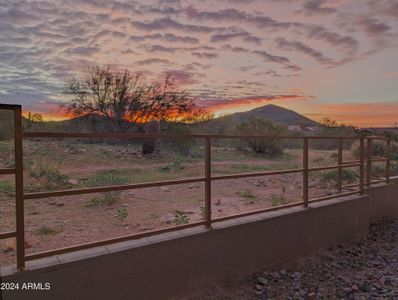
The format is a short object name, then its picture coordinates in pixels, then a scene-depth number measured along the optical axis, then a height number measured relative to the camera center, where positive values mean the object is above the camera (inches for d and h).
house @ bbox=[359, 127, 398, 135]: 990.5 +38.8
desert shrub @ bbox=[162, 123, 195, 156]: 559.8 -6.0
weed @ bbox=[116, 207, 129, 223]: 206.8 -50.4
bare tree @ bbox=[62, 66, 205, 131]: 586.2 +81.5
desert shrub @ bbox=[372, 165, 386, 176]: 431.7 -41.1
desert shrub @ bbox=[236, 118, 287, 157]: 636.7 +18.8
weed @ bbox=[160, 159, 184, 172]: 393.7 -34.9
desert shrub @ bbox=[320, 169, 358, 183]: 377.4 -42.0
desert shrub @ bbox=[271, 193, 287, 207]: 243.2 -47.5
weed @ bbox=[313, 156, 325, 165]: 501.8 -32.3
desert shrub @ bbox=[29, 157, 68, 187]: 287.1 -32.9
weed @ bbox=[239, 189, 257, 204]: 281.0 -52.4
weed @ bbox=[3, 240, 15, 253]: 155.3 -54.1
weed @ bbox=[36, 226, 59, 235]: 180.4 -53.0
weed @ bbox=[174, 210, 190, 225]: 184.9 -50.7
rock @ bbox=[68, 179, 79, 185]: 294.9 -39.8
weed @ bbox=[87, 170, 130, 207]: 249.8 -38.7
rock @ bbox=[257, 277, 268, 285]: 149.4 -66.2
